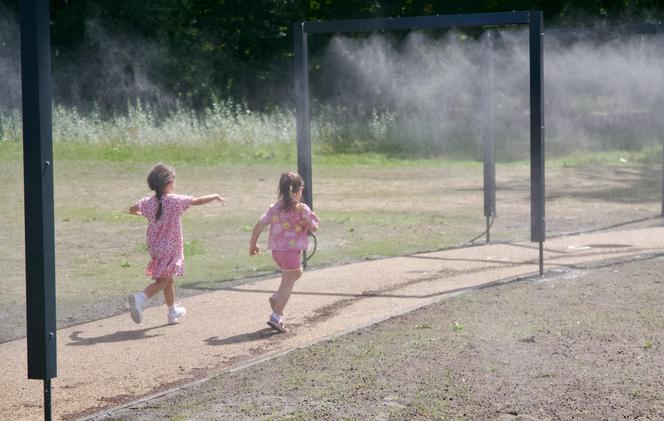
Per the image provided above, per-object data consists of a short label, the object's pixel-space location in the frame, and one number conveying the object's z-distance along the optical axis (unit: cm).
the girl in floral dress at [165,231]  1469
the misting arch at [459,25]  1771
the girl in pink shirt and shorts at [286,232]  1431
